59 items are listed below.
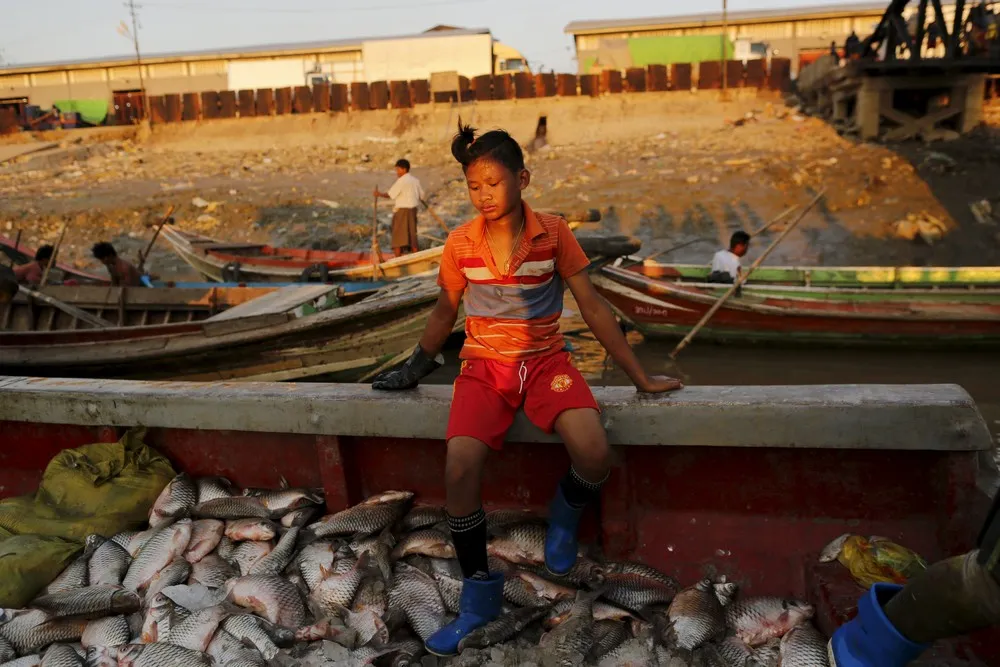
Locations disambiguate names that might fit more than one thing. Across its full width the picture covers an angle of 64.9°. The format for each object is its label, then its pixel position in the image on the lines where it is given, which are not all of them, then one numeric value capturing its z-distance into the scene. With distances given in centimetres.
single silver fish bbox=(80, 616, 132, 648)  285
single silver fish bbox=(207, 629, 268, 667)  265
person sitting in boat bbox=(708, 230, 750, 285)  958
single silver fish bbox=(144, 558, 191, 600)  306
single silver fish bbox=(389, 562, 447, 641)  280
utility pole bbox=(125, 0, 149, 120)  3020
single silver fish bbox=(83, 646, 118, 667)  275
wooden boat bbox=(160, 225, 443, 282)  1024
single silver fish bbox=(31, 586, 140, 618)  292
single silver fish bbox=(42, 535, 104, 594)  317
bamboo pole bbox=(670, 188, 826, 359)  875
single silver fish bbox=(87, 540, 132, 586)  316
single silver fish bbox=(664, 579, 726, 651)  264
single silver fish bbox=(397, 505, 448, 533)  323
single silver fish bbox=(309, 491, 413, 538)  319
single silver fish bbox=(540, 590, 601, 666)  256
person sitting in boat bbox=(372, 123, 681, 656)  263
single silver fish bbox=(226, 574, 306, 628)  288
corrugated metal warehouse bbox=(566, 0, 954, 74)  2909
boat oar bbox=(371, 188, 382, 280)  1028
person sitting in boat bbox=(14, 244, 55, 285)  924
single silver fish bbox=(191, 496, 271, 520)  336
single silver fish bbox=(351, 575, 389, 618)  289
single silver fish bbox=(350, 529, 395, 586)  303
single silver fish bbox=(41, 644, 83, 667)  273
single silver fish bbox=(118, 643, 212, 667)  267
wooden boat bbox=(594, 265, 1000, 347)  873
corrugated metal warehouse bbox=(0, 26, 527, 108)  3039
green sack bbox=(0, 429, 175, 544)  344
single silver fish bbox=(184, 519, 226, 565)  324
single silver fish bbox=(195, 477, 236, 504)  349
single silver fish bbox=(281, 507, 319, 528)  333
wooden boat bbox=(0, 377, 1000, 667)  267
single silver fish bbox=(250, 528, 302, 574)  309
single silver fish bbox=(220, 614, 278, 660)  271
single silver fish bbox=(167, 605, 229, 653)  277
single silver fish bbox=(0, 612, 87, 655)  286
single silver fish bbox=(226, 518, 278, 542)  324
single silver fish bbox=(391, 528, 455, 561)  311
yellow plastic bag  262
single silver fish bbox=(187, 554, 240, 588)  312
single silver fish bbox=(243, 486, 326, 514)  339
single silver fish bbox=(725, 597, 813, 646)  269
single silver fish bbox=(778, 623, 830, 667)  248
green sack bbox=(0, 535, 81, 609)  307
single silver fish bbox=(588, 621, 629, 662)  262
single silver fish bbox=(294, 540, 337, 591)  304
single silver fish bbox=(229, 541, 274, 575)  319
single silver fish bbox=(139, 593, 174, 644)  281
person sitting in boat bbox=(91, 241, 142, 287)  862
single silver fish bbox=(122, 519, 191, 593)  314
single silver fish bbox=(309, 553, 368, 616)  294
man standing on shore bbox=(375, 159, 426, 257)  1163
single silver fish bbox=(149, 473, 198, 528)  342
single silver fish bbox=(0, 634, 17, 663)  279
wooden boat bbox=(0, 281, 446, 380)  643
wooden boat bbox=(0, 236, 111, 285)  1007
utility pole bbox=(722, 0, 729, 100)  2447
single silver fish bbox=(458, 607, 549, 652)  260
